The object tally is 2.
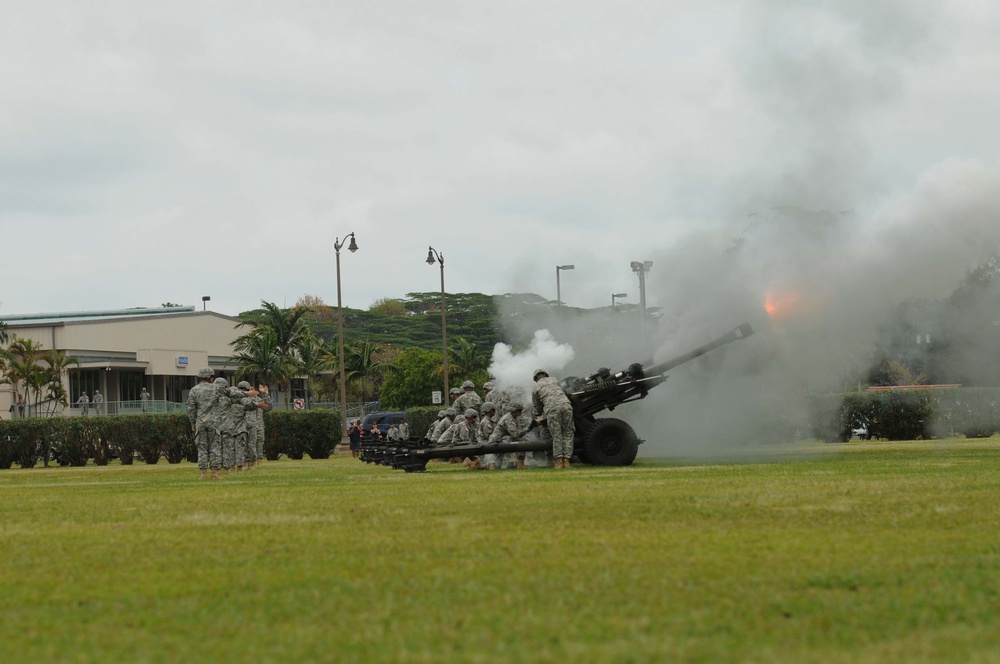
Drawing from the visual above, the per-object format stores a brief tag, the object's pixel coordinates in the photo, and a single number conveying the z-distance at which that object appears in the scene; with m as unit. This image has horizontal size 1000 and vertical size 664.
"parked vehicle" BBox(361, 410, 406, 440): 60.06
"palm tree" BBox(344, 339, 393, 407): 93.06
